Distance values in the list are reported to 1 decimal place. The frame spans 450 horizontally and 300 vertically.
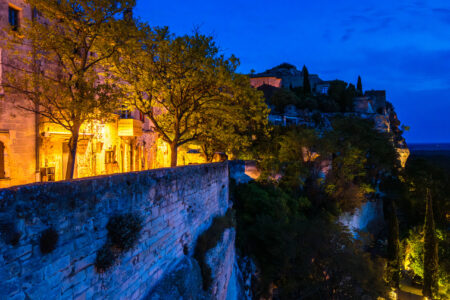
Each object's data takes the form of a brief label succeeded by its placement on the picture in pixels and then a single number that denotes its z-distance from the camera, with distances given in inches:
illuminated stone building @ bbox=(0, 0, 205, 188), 434.0
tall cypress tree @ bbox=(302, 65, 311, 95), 2264.8
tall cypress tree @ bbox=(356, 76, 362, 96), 2371.8
